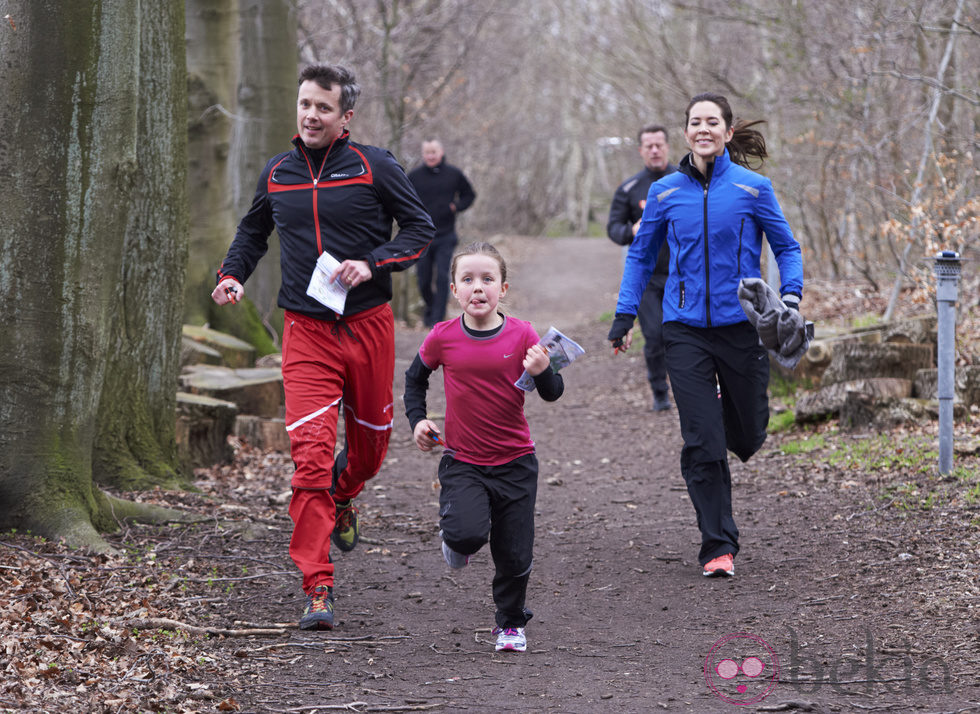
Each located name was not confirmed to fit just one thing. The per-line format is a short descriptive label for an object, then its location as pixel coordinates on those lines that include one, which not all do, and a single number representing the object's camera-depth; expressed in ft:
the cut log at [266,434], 60.34
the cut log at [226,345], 70.38
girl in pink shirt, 29.68
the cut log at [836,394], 58.13
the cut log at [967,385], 55.83
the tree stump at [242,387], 59.88
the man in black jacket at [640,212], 62.80
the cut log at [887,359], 61.31
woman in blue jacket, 37.24
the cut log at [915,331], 63.26
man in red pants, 32.12
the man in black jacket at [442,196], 101.09
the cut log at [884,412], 55.57
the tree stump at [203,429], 53.83
